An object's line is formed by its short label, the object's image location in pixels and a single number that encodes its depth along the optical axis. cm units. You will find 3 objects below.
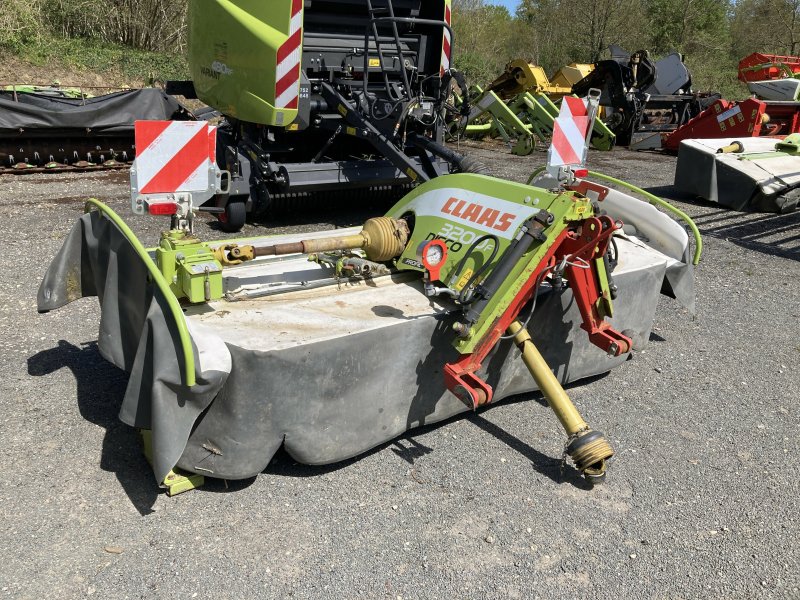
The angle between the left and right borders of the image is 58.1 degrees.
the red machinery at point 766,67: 1438
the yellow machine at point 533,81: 1416
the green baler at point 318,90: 589
